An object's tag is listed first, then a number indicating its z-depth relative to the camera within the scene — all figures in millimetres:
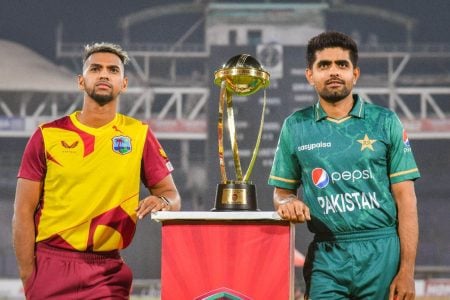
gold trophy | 8342
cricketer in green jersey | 8297
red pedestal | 8194
